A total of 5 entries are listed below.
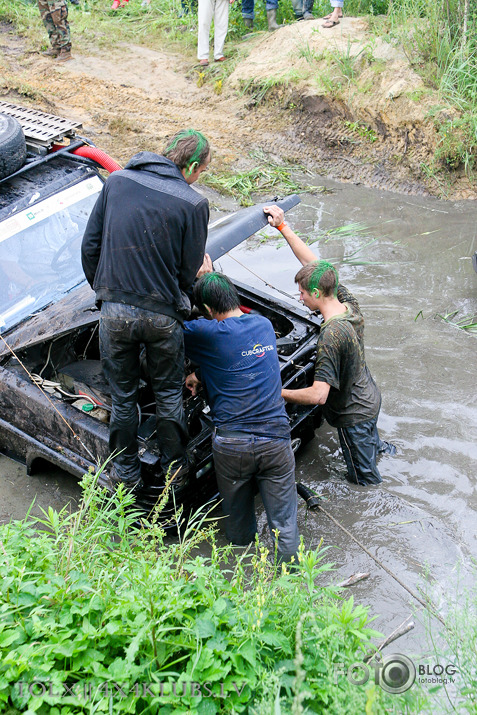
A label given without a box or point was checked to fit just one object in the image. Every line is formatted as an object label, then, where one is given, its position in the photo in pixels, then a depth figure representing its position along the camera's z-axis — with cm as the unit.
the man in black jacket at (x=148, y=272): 335
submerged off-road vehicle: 402
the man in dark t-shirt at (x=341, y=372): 404
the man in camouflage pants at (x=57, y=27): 1031
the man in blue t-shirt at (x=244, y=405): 363
